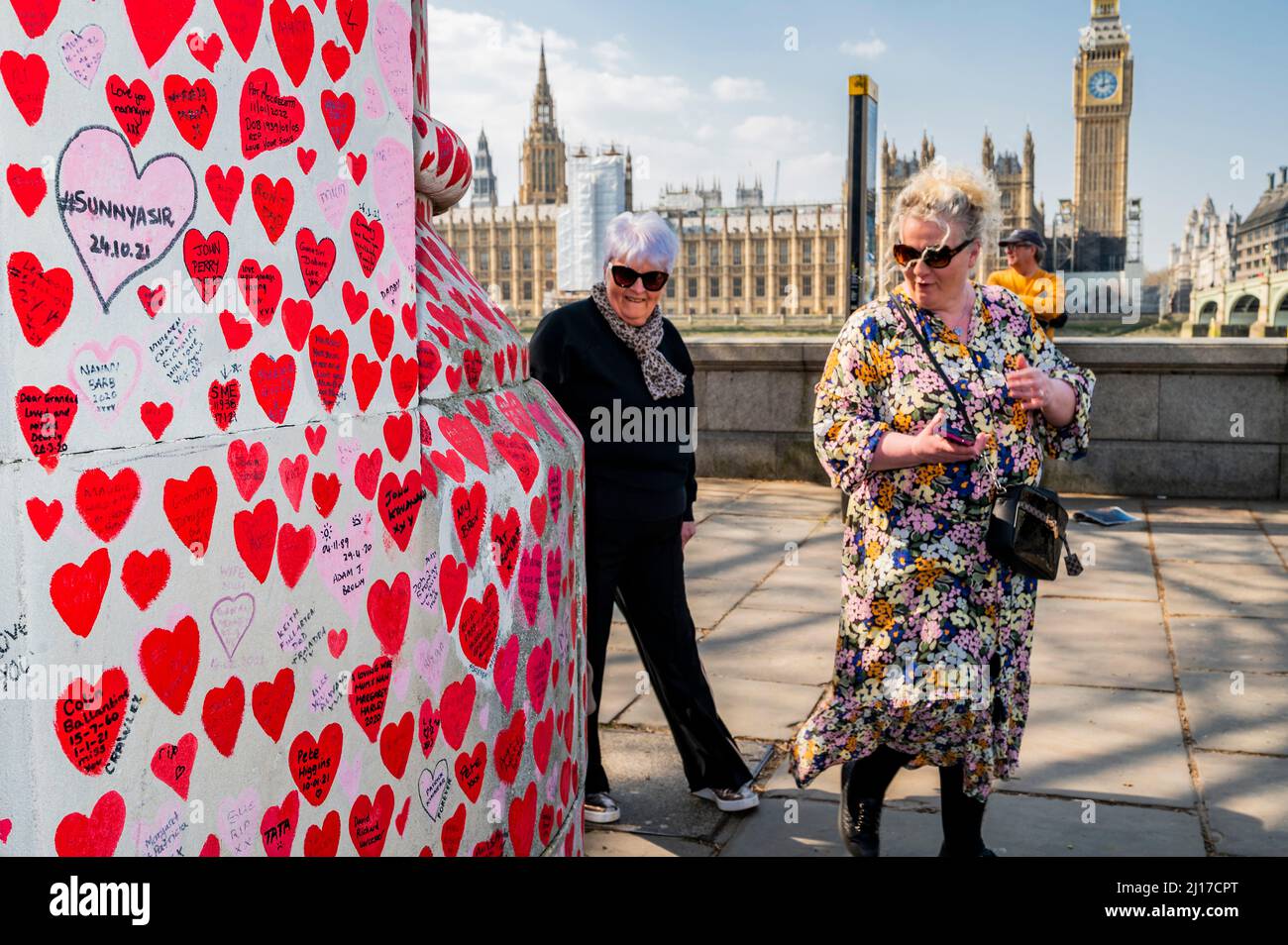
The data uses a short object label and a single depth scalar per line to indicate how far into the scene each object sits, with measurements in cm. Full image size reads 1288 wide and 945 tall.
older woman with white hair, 340
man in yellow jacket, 857
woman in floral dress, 276
